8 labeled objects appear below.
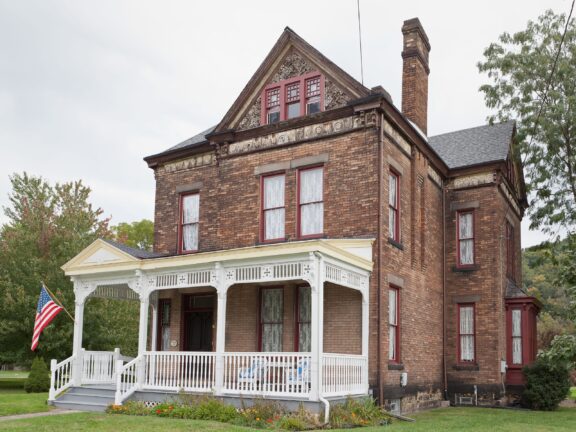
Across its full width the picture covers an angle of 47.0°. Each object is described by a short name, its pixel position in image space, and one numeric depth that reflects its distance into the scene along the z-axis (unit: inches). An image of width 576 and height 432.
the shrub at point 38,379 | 959.6
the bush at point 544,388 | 792.3
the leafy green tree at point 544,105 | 961.5
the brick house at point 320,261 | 610.9
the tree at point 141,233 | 2317.9
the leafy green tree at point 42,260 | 1069.1
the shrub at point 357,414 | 537.6
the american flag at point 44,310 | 713.0
